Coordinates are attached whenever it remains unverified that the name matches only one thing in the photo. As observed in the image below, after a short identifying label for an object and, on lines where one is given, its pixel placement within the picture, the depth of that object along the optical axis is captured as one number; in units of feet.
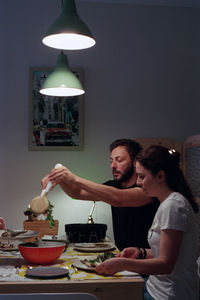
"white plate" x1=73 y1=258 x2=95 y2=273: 5.34
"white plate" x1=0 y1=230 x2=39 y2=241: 6.43
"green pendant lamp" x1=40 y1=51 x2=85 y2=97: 8.88
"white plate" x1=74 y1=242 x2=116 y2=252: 6.92
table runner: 5.11
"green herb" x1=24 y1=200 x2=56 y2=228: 7.09
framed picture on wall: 12.57
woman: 5.49
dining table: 4.84
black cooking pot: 7.81
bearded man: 8.61
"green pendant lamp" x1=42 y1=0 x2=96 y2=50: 7.27
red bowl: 5.64
